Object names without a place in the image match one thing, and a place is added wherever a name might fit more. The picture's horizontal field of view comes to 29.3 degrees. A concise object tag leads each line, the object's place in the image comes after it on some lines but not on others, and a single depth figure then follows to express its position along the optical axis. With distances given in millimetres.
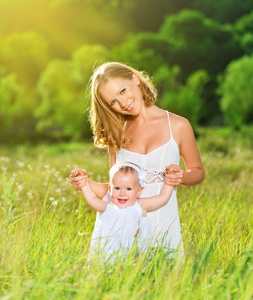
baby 2924
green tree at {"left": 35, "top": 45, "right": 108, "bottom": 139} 32812
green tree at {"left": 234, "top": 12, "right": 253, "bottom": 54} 38688
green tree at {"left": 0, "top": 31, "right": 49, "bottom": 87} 40706
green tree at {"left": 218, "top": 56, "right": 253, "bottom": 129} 28125
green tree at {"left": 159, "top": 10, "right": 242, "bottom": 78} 39531
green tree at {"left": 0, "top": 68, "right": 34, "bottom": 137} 29844
